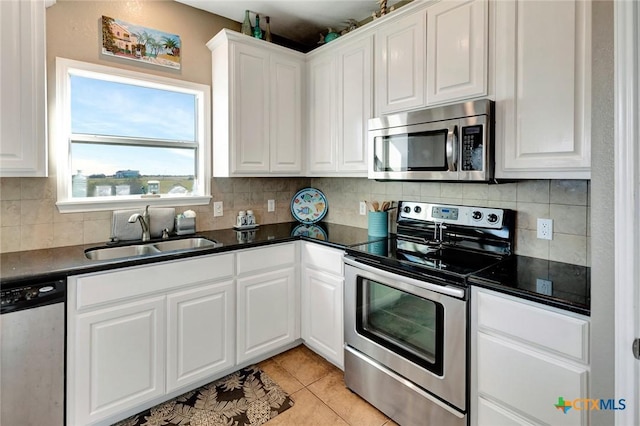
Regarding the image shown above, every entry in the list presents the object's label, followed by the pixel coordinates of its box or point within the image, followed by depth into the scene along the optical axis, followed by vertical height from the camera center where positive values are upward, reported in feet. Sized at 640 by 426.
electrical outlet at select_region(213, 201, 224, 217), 9.09 +0.02
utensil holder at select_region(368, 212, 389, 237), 8.08 -0.34
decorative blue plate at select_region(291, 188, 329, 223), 10.37 +0.11
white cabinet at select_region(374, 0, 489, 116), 5.72 +2.95
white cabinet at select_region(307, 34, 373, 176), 7.83 +2.60
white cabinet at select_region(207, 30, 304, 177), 8.26 +2.70
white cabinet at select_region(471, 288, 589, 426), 3.99 -2.00
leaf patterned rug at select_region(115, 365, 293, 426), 6.14 -3.87
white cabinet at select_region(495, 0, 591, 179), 4.63 +1.79
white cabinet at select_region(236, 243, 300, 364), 7.45 -2.15
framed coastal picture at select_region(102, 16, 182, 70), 7.33 +3.89
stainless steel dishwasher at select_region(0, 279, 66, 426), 4.75 -2.12
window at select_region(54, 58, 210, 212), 7.04 +1.69
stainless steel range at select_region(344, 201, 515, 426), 5.10 -1.77
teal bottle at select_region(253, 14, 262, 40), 8.73 +4.73
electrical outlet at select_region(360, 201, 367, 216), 9.27 +0.03
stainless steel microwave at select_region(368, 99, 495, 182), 5.53 +1.22
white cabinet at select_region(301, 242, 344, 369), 7.39 -2.16
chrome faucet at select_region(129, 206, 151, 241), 7.51 -0.30
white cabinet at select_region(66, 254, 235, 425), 5.49 -2.30
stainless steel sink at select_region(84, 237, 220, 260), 6.80 -0.85
